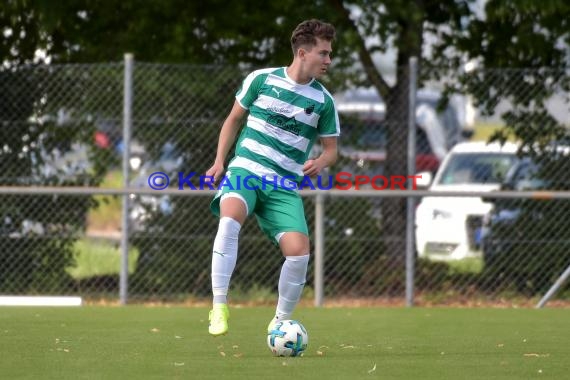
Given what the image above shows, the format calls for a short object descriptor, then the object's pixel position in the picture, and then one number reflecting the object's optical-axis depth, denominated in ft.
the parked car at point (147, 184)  41.24
